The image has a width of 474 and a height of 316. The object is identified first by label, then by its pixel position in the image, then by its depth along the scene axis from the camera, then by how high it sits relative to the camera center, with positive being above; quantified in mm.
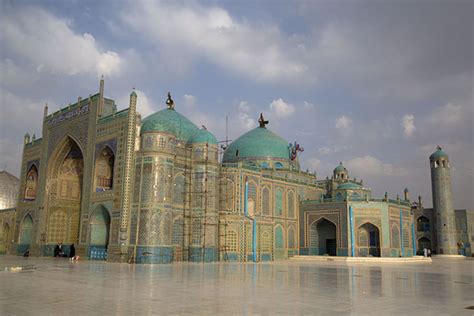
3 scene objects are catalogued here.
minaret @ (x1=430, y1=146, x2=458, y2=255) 56969 +5504
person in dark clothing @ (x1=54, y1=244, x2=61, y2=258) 38000 -700
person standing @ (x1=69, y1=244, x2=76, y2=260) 36656 -669
